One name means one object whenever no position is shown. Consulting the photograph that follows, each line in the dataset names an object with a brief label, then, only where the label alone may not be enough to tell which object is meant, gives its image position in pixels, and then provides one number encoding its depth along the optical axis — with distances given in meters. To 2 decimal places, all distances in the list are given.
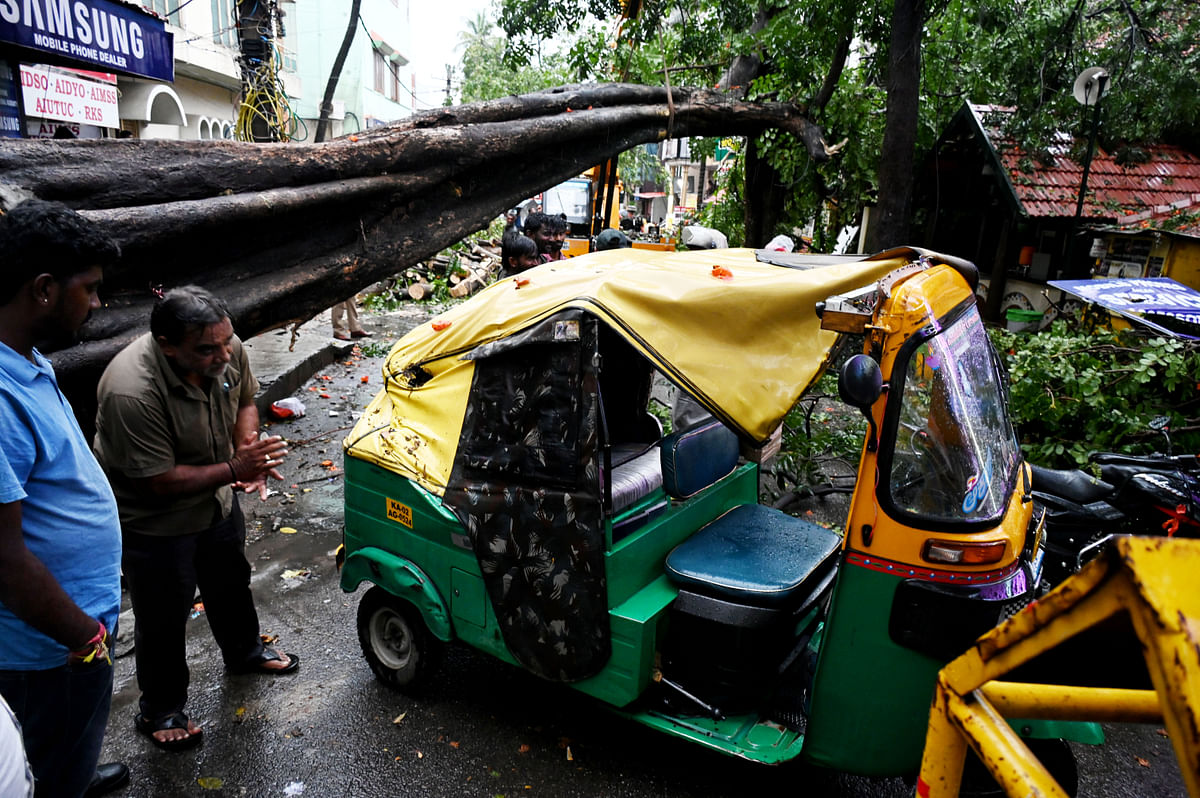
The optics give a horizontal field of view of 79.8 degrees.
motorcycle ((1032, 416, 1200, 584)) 4.52
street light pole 9.15
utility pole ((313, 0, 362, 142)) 7.10
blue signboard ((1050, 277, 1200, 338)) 5.92
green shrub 5.92
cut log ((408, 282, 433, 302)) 15.12
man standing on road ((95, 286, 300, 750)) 2.91
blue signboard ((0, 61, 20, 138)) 7.99
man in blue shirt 1.88
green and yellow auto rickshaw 2.53
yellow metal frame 1.15
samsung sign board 7.29
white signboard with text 8.25
